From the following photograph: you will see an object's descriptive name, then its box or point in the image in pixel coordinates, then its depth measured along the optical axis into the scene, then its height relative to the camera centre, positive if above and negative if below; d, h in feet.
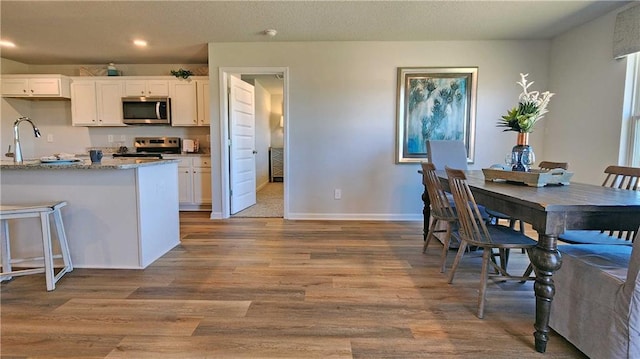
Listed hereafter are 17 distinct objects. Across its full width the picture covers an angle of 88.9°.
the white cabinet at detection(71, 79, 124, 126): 15.96 +2.31
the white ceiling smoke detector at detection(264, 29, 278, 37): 12.16 +4.39
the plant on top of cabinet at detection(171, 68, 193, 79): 15.47 +3.57
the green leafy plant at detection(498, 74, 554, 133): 7.11 +0.83
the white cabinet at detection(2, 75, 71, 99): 15.61 +3.01
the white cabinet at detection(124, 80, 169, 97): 15.81 +2.93
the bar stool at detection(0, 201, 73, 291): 7.06 -2.10
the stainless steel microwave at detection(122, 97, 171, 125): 15.67 +1.84
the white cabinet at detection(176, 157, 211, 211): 15.92 -1.54
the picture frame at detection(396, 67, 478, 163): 13.64 +1.77
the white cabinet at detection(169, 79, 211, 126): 15.75 +2.29
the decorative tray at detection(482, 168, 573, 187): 6.61 -0.57
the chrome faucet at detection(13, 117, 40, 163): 8.46 -0.13
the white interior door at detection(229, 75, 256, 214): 14.51 +0.18
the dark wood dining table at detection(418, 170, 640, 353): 4.69 -1.01
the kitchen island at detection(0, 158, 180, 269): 8.21 -1.50
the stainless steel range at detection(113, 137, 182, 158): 16.55 +0.17
